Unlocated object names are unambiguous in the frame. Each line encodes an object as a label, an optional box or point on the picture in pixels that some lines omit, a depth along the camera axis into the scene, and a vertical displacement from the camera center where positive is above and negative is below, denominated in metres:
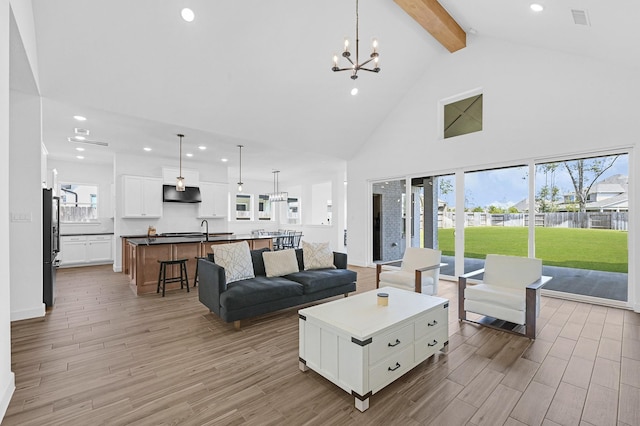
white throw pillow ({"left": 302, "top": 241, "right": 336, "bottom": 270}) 4.69 -0.67
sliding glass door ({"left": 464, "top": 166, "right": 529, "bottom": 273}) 5.29 -0.01
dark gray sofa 3.47 -0.97
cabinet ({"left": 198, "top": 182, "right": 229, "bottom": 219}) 8.29 +0.36
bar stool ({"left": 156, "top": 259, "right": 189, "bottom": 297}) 5.02 -1.07
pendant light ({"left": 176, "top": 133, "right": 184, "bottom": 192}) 5.89 +0.58
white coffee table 2.09 -0.98
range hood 7.62 +0.46
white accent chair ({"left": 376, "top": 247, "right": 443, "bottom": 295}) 4.21 -0.89
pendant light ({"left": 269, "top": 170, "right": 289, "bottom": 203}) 9.33 +0.51
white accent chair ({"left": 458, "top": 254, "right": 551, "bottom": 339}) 3.23 -0.91
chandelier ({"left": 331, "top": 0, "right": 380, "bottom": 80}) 2.95 +1.58
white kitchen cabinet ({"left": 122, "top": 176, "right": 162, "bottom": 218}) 7.07 +0.38
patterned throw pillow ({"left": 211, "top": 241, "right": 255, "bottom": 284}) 3.88 -0.62
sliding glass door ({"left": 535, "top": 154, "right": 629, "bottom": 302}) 4.41 -0.18
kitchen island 5.15 -0.77
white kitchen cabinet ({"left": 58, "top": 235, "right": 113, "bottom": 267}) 7.47 -0.96
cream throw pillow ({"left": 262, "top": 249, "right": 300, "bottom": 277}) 4.29 -0.72
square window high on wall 5.75 +1.96
